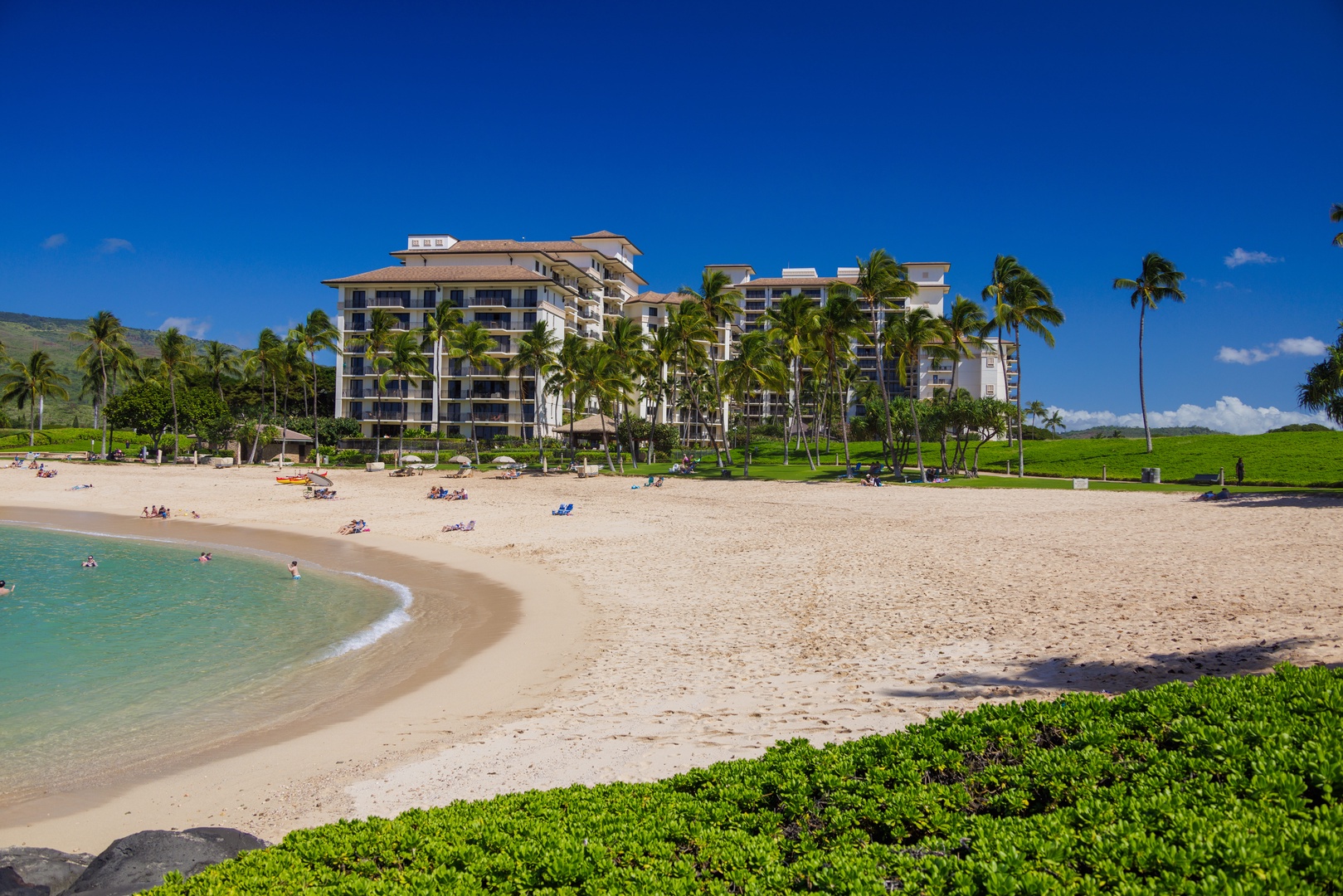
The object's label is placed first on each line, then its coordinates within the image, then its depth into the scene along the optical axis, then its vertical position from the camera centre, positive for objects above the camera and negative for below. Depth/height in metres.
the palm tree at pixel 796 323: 46.09 +8.37
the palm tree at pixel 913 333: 43.34 +7.31
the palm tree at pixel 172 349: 61.59 +9.11
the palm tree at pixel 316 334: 64.94 +10.80
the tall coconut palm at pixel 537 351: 55.41 +8.03
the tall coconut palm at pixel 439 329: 59.16 +10.65
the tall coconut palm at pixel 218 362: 70.25 +9.27
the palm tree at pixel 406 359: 56.69 +7.63
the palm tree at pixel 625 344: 52.28 +8.02
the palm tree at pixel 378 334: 59.66 +10.10
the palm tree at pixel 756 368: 48.72 +6.06
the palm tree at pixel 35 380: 74.69 +8.14
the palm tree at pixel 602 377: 50.59 +5.54
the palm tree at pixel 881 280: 42.88 +10.22
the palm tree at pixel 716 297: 49.62 +10.68
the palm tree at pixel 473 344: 58.75 +9.27
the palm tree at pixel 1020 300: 43.38 +9.22
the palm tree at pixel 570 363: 53.09 +6.82
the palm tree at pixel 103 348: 62.97 +9.74
